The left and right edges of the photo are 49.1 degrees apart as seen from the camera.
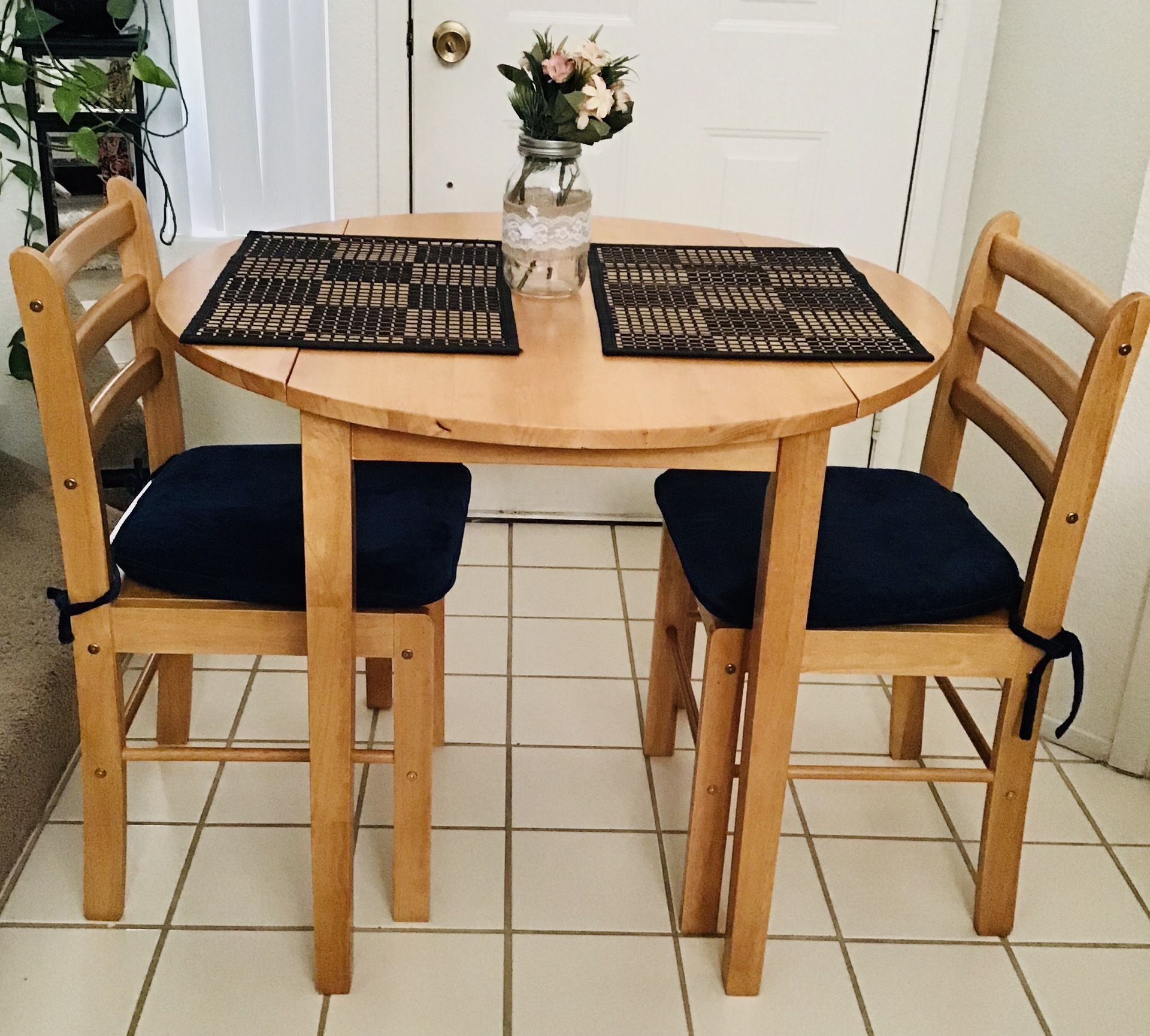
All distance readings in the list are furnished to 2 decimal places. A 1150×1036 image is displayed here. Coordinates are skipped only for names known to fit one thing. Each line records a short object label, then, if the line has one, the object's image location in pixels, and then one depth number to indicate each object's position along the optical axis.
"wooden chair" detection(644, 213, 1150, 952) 1.46
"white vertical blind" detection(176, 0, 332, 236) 2.50
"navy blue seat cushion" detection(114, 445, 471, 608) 1.55
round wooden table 1.32
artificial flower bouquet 1.52
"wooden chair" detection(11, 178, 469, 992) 1.41
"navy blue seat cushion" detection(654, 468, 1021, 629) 1.55
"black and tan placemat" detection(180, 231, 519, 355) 1.48
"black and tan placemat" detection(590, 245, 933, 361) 1.52
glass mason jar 1.60
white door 2.48
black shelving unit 2.39
